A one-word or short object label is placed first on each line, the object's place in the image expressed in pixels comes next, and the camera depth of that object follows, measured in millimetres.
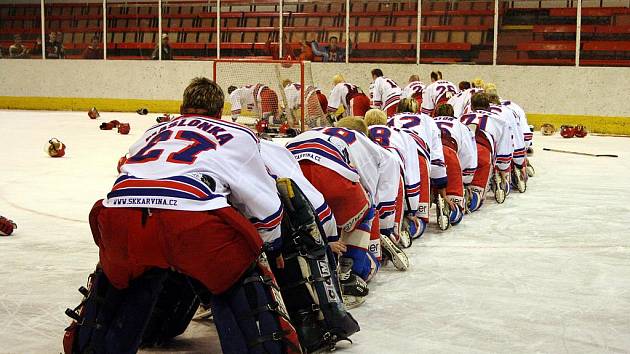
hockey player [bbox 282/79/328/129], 12219
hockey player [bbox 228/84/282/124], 12336
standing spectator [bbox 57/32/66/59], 19070
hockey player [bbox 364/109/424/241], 5008
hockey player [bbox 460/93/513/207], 6844
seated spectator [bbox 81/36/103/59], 18891
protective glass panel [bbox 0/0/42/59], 19172
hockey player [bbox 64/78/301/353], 2723
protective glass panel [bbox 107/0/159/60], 18391
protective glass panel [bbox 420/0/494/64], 15273
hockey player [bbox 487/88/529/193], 7695
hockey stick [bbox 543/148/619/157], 10752
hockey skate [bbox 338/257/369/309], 3949
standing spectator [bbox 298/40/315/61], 17062
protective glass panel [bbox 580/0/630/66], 14375
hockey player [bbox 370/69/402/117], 12922
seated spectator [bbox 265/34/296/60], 17109
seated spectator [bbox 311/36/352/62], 16734
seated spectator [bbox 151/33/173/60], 18234
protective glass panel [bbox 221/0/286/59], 17141
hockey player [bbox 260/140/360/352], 3223
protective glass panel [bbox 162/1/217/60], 17859
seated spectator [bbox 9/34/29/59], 19312
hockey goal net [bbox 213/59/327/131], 12273
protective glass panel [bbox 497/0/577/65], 14805
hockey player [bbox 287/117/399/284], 3848
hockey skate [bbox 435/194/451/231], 5922
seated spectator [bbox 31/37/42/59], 19203
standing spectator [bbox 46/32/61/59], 19094
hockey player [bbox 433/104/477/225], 6129
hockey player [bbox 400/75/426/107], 12375
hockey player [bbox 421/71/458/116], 11219
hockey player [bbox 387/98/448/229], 5602
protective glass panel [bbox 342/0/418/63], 15898
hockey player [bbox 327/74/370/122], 13180
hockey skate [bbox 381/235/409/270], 4645
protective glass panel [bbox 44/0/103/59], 18812
